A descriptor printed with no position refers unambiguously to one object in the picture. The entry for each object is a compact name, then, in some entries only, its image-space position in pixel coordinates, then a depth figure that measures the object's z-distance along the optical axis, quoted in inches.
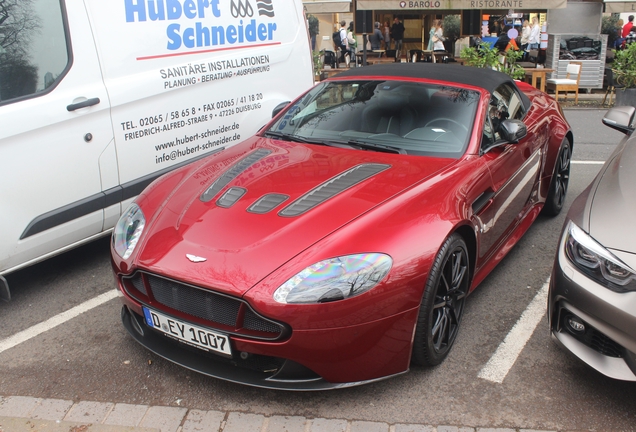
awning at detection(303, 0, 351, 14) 607.2
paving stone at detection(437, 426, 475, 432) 105.3
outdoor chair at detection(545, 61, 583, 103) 473.7
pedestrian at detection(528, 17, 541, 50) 625.0
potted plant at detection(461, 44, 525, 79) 456.4
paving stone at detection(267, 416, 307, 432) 106.3
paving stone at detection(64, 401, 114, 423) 110.3
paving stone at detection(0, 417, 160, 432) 107.0
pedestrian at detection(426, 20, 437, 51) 709.8
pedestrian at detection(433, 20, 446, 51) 689.0
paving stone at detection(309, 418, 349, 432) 105.7
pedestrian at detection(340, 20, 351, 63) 814.5
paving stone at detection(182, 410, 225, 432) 106.9
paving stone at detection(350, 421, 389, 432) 105.6
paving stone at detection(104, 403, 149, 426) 109.1
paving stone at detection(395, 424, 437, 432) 105.7
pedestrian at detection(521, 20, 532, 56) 639.1
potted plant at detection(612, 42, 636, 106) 431.8
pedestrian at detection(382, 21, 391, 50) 875.4
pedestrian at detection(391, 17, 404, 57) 843.4
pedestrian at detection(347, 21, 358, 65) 812.5
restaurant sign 536.7
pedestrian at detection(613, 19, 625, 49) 654.2
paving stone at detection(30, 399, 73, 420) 111.3
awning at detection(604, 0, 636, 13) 571.8
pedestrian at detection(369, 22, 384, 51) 819.2
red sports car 102.9
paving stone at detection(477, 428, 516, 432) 105.0
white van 145.7
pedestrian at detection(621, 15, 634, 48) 666.2
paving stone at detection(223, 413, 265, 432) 106.6
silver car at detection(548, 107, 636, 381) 100.2
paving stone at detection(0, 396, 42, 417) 112.7
